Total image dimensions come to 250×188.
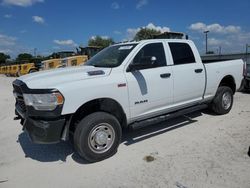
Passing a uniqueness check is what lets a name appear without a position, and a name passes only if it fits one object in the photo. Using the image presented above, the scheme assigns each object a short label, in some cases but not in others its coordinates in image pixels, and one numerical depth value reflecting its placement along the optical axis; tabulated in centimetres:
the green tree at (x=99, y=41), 4655
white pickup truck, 299
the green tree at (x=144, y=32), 3879
